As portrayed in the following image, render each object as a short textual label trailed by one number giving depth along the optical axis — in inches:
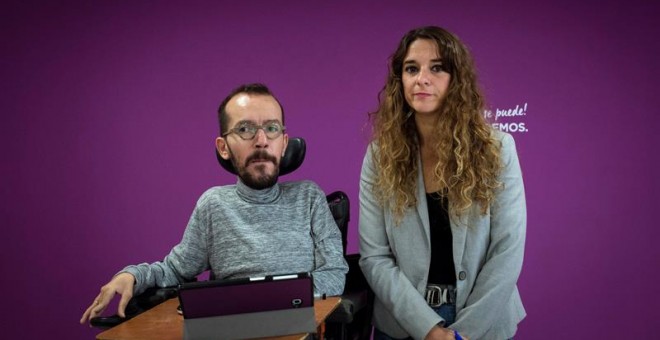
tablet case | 63.5
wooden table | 64.9
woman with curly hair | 87.7
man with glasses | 88.0
